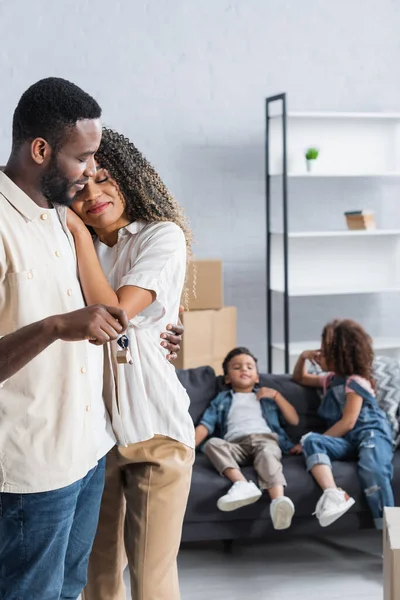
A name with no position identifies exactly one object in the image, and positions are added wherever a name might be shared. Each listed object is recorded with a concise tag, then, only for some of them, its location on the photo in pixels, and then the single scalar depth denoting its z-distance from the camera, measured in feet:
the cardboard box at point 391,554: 6.82
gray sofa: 10.25
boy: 10.15
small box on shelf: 16.63
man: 4.58
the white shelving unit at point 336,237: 16.53
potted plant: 16.20
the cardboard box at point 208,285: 15.11
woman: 5.83
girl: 10.43
